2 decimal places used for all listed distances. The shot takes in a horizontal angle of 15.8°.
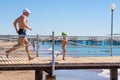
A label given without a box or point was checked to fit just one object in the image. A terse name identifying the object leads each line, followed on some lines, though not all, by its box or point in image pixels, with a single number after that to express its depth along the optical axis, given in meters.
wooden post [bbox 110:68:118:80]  15.24
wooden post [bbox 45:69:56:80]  14.19
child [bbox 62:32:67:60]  16.31
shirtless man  14.81
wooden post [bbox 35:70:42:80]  14.94
